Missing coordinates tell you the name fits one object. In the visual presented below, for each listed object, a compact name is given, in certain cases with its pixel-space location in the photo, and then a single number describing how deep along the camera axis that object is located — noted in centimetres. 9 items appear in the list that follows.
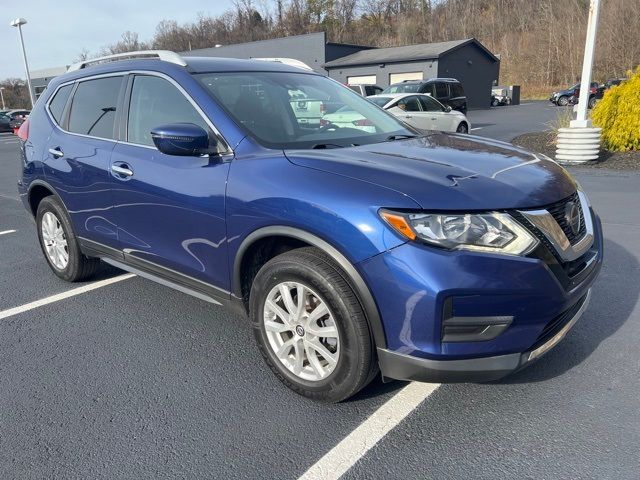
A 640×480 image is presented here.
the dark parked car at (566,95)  3334
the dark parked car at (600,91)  3145
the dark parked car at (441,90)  1778
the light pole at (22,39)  2952
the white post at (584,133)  973
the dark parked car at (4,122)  2909
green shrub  1017
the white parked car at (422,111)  1368
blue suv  223
